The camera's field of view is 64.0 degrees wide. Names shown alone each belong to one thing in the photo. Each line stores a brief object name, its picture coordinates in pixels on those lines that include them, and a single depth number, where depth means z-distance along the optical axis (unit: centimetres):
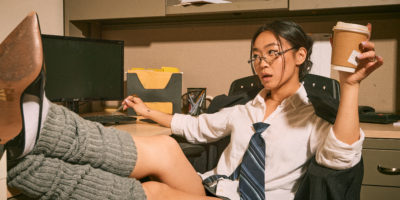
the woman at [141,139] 70
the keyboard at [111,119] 146
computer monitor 155
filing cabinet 127
